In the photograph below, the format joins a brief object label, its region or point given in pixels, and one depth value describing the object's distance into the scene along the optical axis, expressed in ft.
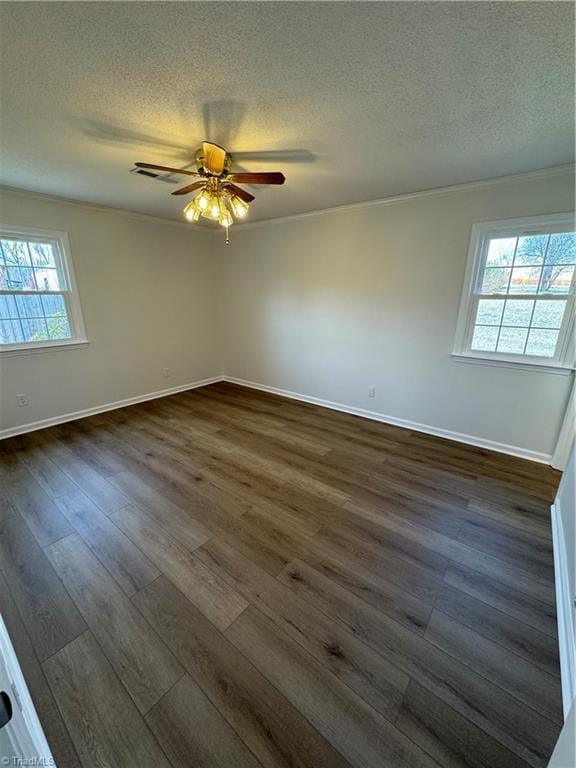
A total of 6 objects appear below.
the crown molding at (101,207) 9.84
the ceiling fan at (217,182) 6.28
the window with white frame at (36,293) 10.18
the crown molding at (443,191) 7.77
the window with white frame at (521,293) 8.22
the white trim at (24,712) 2.91
